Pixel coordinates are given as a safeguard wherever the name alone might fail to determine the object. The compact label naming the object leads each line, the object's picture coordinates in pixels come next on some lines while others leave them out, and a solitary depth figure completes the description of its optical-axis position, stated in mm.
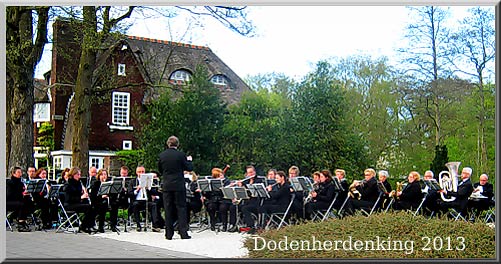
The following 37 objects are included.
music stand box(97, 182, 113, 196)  11995
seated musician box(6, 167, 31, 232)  11195
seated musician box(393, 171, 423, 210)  10711
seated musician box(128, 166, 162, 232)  12172
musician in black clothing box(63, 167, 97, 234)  11742
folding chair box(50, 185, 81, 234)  12008
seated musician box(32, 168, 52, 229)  12102
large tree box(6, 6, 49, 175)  12375
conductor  11093
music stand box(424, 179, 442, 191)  10789
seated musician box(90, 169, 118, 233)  12031
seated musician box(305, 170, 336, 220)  10906
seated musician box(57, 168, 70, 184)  11797
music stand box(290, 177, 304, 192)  11062
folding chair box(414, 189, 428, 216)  10672
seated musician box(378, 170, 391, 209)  10844
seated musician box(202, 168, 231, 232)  11805
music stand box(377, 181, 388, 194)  10828
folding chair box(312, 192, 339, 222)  10666
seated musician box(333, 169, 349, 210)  10961
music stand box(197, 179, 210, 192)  11531
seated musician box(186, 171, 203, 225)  11578
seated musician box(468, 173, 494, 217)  10305
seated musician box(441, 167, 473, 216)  10602
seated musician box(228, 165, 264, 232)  11133
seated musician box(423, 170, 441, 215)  10711
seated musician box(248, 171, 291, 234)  11016
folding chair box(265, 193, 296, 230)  10630
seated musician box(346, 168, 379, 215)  10844
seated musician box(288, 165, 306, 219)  10992
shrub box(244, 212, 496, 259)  9711
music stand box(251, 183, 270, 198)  11133
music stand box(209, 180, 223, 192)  11427
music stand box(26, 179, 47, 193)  11961
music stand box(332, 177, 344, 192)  10930
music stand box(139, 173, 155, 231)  11773
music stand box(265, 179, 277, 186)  11086
